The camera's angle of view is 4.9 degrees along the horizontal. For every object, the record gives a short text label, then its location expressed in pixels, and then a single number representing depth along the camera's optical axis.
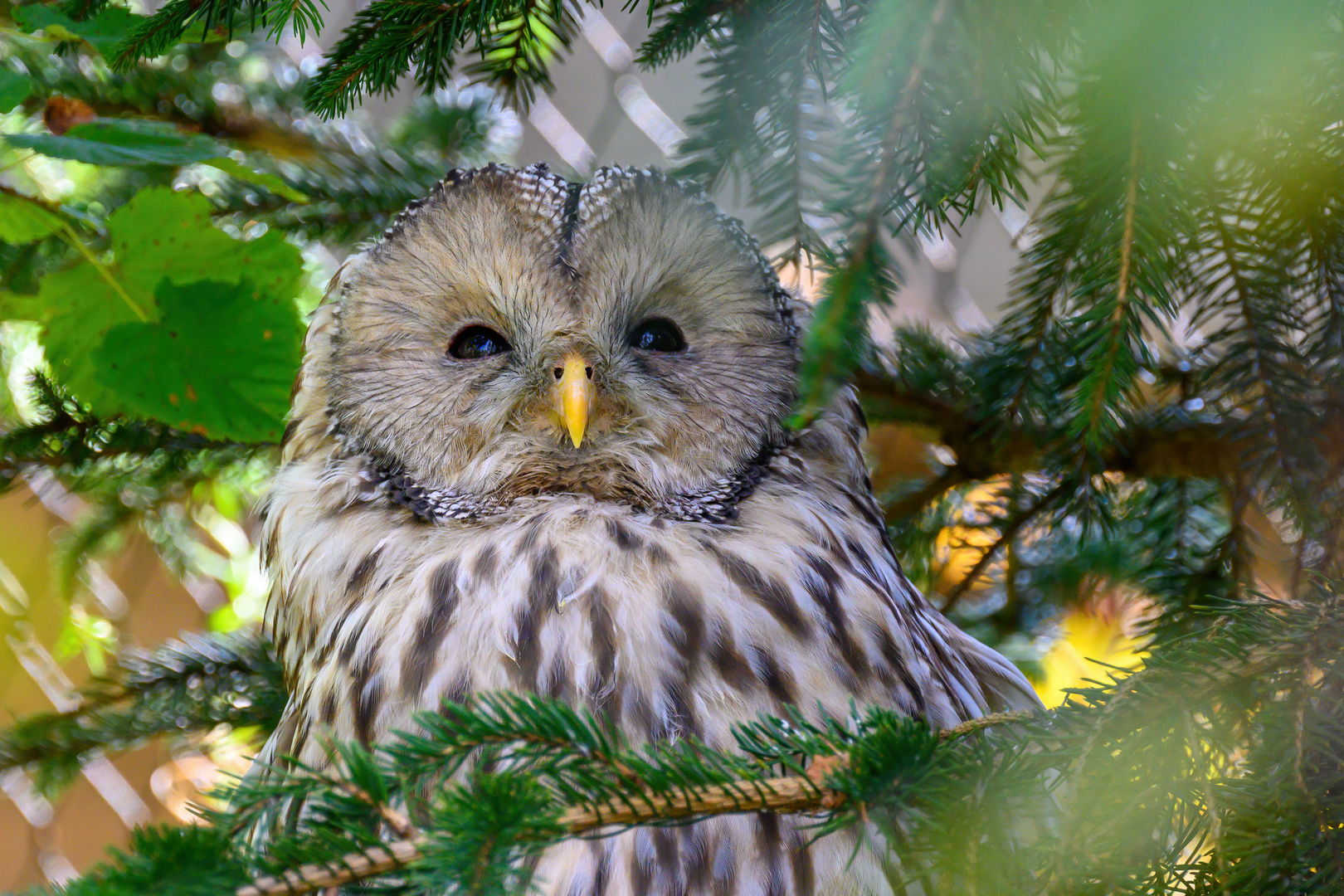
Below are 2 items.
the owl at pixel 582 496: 4.05
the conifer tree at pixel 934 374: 3.63
